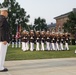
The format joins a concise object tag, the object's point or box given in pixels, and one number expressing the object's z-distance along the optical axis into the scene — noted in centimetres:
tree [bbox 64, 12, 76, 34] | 5416
